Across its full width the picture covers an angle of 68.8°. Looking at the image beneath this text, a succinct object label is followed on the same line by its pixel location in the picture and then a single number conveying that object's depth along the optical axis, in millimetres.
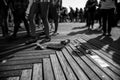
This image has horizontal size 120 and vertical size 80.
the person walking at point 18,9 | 2813
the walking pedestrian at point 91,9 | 4489
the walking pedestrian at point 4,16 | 2995
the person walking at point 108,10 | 3015
